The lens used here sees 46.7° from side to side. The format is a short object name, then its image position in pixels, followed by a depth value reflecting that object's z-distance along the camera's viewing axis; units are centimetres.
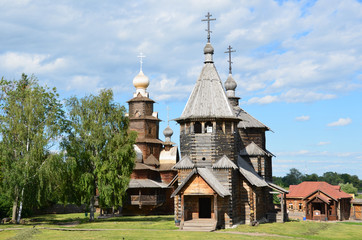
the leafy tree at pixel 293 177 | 16688
